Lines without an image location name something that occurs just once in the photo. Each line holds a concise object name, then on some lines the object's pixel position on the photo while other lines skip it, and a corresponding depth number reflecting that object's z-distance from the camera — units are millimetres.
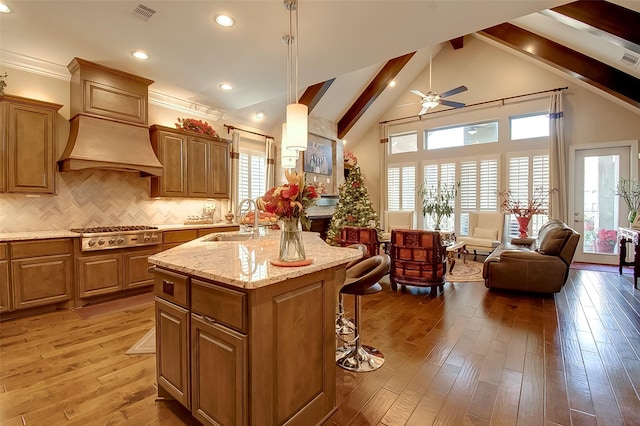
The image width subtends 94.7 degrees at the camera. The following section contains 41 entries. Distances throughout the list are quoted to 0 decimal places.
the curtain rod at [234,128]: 5797
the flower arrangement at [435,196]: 7633
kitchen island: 1368
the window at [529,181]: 6523
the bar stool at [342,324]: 2834
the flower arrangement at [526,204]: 6203
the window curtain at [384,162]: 8695
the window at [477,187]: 7141
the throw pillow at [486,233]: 6401
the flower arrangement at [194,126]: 4922
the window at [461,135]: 7270
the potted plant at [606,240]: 6043
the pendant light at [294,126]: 2424
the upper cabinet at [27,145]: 3273
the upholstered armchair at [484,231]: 6184
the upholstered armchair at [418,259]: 4086
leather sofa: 3852
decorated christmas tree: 6355
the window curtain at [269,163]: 6516
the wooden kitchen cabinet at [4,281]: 3085
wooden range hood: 3660
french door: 5953
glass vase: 1652
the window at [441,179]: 7695
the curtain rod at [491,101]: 6329
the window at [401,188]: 8320
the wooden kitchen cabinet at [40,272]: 3172
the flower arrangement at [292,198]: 1632
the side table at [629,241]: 4332
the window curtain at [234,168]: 5793
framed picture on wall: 7223
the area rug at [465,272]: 4930
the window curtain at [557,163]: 6227
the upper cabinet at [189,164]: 4516
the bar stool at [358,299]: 2145
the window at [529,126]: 6598
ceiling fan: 5568
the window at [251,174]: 6098
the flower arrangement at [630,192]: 5573
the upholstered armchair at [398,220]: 7617
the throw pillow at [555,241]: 3857
